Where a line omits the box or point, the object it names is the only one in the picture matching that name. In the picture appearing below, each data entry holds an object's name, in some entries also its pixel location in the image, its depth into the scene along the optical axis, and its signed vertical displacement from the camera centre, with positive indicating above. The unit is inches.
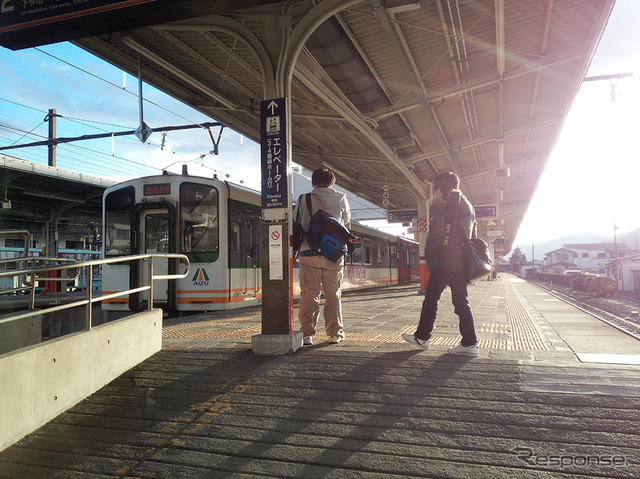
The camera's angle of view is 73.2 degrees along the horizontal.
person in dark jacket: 161.5 -1.8
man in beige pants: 177.2 -7.6
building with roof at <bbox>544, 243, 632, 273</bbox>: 3948.1 +16.9
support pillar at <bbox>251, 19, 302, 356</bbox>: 173.9 +23.2
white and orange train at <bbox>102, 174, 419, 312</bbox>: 355.9 +21.2
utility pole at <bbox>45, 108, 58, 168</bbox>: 734.5 +228.4
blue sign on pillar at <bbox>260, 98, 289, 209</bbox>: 176.6 +42.4
